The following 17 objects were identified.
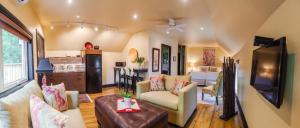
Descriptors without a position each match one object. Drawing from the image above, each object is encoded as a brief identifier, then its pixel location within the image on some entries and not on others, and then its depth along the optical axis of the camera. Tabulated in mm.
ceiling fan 4547
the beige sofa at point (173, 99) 2904
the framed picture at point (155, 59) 6510
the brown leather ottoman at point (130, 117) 2052
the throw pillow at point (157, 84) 3924
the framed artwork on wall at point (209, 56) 10180
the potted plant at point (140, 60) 6145
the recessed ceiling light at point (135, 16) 4270
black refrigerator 5862
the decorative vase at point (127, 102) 2532
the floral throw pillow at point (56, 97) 2266
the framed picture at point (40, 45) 3867
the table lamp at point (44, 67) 2922
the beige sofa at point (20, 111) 1220
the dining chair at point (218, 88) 4227
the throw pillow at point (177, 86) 3492
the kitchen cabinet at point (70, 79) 5352
